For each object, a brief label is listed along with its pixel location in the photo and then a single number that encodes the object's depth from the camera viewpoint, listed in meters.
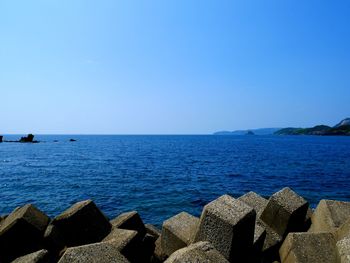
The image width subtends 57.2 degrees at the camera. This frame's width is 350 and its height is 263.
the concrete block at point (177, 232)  5.54
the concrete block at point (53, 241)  5.64
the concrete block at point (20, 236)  5.50
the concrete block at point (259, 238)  5.20
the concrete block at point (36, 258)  4.49
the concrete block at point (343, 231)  4.47
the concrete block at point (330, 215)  5.40
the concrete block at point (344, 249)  3.79
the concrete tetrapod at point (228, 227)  4.42
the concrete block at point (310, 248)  4.36
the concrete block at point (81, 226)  5.85
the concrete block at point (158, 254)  5.91
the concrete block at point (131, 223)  6.58
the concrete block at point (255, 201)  6.67
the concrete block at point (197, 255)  3.36
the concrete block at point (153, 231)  7.83
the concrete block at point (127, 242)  4.90
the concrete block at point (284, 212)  5.88
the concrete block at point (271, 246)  5.63
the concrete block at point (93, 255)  3.55
